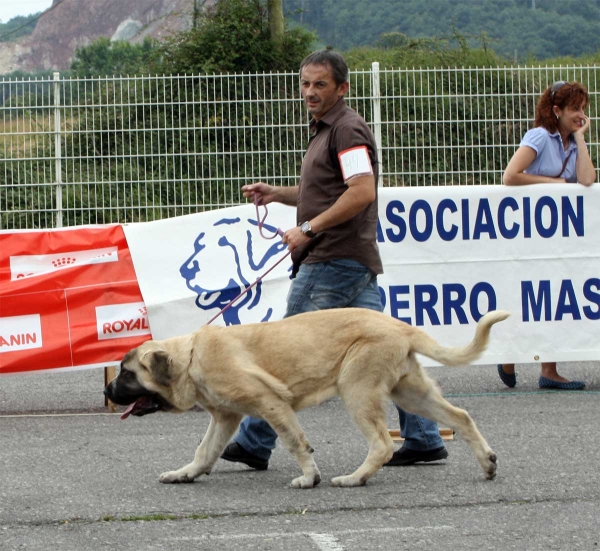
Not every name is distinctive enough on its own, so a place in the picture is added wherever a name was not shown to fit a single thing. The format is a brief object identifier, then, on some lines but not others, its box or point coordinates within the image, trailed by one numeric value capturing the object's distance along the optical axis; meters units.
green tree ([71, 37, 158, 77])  153.00
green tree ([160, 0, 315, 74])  40.47
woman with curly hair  16.78
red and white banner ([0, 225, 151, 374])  15.99
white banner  16.52
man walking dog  11.92
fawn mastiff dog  10.91
